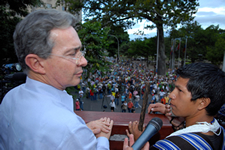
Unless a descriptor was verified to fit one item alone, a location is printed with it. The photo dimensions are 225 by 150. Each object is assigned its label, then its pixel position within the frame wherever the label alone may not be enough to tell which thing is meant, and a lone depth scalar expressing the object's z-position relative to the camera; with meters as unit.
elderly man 0.90
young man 1.18
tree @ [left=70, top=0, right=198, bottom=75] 13.85
